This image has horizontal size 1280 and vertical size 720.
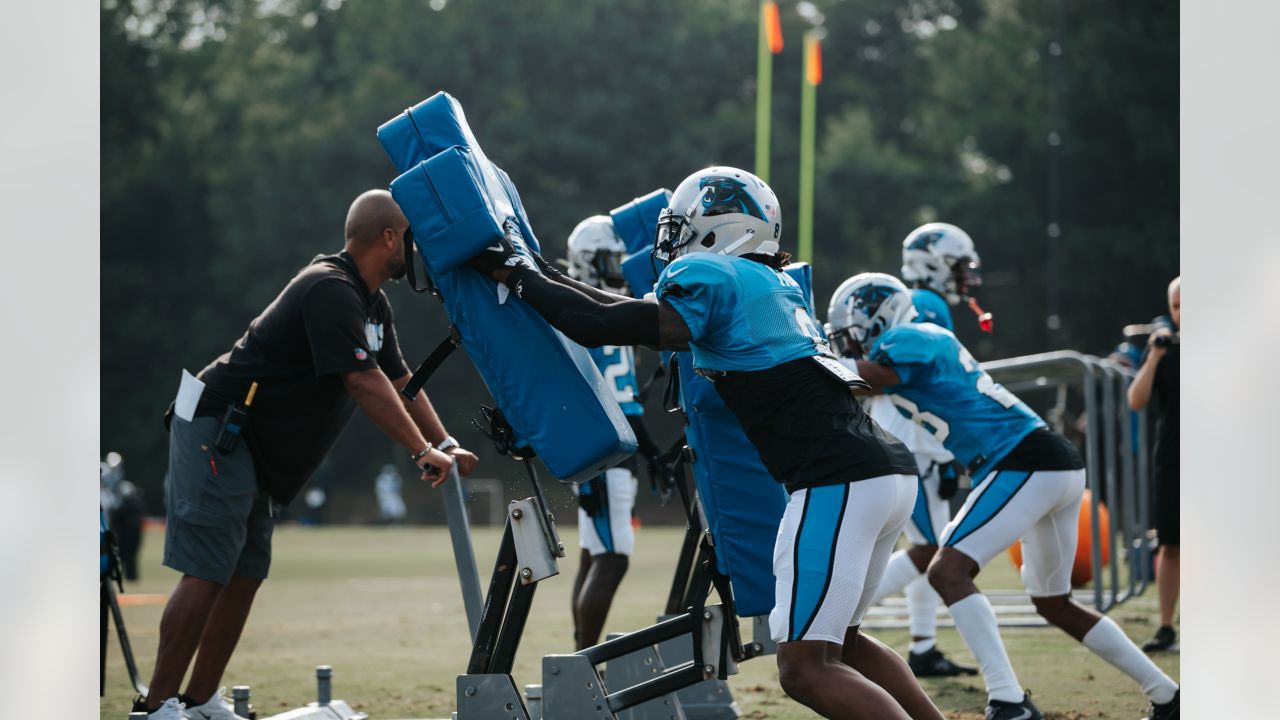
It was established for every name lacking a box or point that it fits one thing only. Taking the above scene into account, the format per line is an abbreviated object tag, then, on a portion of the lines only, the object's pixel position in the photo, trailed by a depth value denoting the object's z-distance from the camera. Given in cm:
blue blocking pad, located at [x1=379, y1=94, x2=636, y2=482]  868
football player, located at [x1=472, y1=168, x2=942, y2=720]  834
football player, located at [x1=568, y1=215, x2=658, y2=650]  1394
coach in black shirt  1084
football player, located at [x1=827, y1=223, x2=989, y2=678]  1537
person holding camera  1628
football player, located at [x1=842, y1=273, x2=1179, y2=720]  1170
